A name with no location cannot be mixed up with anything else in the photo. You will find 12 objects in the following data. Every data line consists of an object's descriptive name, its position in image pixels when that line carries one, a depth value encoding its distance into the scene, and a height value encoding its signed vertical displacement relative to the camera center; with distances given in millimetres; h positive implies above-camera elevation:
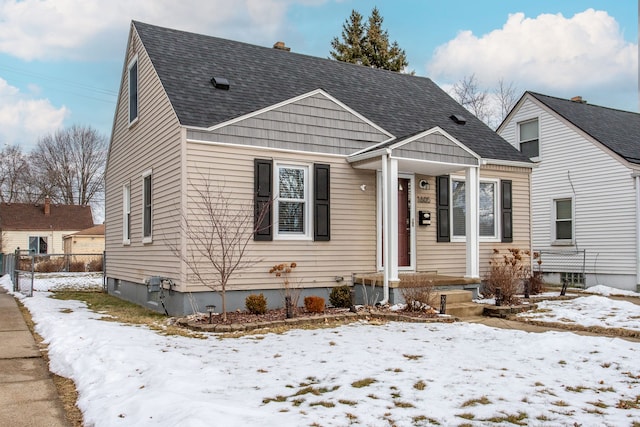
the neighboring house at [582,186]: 15227 +1306
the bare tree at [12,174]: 42781 +4693
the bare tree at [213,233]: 9281 -19
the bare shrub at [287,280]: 9781 -880
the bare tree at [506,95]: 33469 +8365
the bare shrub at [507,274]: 10133 -870
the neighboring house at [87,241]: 36219 -542
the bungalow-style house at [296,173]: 9719 +1161
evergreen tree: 30188 +10324
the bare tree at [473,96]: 34406 +8498
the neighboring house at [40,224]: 38531 +651
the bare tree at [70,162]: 42781 +5589
